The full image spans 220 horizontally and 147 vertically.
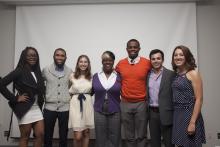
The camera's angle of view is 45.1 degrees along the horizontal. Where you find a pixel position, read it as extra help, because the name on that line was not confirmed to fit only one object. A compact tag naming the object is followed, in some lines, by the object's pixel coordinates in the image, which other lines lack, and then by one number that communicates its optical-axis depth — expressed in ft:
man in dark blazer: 9.70
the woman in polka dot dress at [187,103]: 8.46
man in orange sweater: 10.56
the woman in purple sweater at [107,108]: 10.79
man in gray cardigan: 11.22
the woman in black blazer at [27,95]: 10.17
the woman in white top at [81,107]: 11.03
